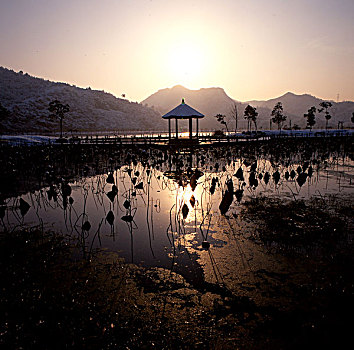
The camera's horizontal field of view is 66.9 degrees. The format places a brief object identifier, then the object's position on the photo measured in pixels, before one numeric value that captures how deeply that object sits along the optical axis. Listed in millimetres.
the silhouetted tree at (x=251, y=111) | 75938
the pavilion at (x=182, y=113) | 29136
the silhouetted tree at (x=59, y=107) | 64512
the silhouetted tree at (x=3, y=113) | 60784
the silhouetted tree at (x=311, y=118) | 83019
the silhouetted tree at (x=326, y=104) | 87750
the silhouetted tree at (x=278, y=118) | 84588
